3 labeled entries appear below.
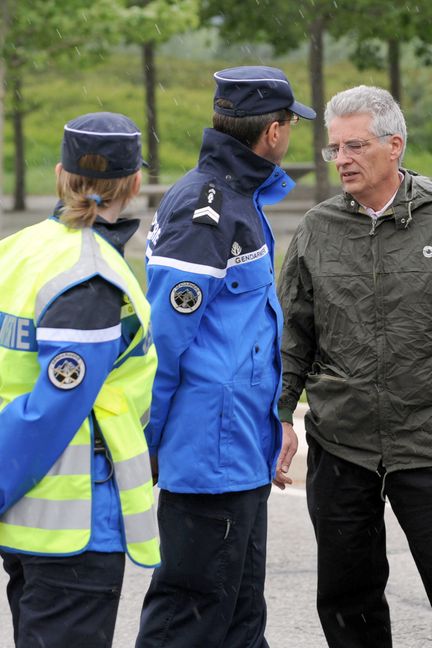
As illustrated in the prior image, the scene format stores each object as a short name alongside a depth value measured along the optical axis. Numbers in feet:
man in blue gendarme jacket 21.35
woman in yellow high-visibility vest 17.30
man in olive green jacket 23.78
